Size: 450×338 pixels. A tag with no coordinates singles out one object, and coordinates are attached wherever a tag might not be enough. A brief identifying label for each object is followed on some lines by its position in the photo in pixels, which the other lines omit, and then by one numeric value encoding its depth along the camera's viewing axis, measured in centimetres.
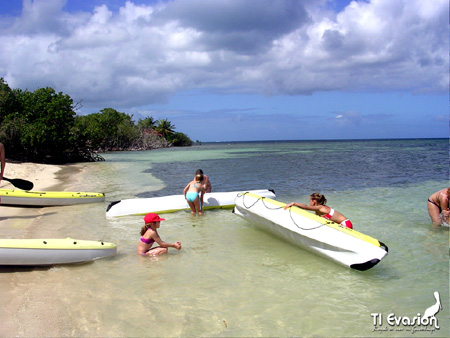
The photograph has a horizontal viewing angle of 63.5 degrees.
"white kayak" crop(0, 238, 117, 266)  433
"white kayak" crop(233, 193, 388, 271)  445
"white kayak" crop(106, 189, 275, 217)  785
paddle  814
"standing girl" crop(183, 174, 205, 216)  800
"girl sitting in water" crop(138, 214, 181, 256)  519
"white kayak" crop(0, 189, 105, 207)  829
